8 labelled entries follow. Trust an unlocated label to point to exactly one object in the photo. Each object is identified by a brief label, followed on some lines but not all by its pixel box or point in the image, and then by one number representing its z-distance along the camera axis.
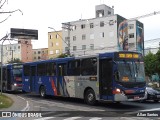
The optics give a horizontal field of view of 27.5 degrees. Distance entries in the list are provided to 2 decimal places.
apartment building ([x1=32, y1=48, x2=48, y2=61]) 135.27
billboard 77.06
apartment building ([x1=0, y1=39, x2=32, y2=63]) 127.56
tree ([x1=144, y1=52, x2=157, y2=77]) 54.97
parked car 22.88
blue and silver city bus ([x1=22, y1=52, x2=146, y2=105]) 18.00
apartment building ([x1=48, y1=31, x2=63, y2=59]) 92.56
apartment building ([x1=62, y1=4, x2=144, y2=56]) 78.69
